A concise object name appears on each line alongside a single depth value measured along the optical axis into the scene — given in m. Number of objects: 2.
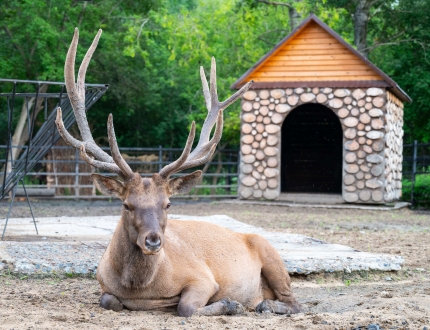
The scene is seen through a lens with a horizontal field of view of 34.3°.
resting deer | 4.64
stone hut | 15.55
